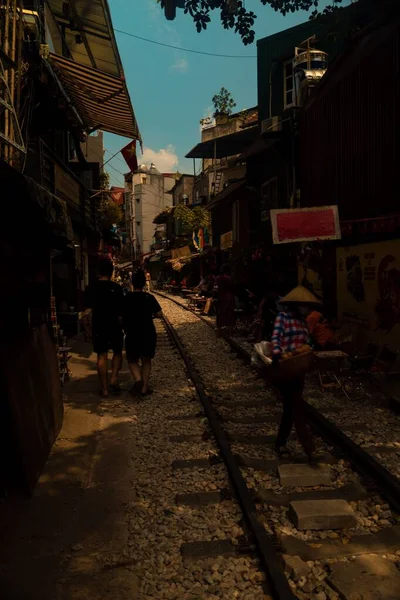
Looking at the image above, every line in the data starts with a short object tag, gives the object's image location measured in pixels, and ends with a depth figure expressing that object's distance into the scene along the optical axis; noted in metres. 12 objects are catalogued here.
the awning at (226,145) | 28.13
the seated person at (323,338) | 7.93
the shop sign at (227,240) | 25.53
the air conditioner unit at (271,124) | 15.05
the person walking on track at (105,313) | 7.53
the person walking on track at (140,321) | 7.56
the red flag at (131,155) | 19.19
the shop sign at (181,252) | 40.03
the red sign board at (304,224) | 9.70
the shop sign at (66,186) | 12.64
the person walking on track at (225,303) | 14.10
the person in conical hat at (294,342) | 4.82
